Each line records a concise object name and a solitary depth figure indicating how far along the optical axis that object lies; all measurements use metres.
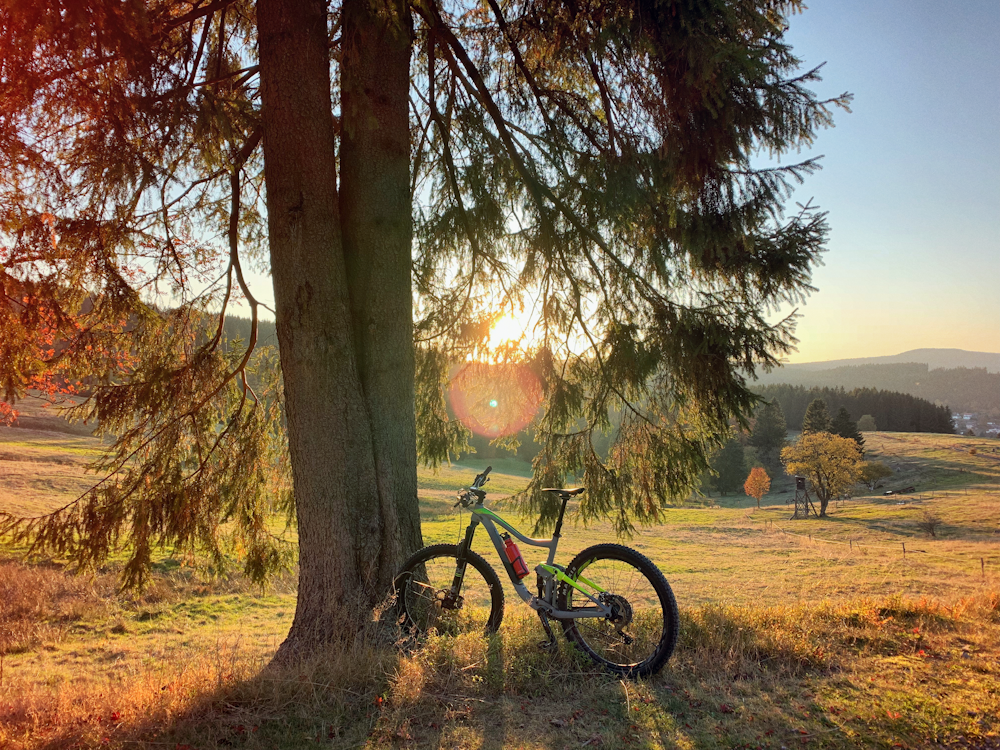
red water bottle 3.98
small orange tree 53.44
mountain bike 3.59
